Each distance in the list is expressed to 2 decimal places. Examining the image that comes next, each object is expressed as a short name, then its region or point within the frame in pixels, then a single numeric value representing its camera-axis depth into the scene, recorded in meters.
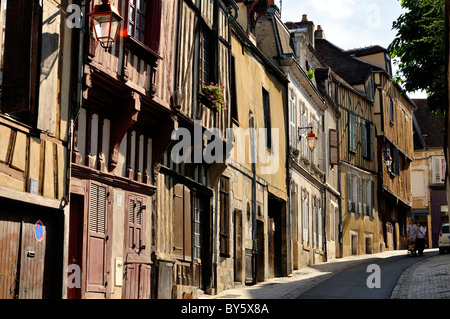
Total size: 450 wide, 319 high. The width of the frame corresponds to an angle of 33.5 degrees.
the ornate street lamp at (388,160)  35.06
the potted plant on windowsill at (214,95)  13.98
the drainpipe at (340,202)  29.22
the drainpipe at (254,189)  17.83
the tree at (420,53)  17.28
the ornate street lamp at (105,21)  9.52
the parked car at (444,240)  28.59
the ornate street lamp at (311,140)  22.19
